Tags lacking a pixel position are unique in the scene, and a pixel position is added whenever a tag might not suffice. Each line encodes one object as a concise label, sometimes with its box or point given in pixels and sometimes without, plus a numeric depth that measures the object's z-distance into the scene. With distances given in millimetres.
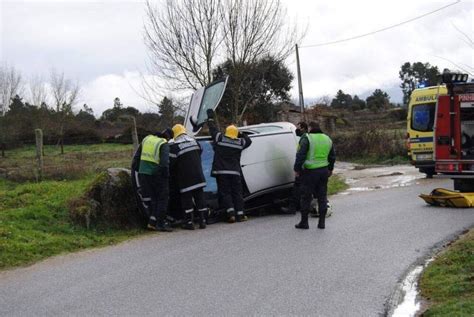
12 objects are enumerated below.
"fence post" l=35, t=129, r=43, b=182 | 13552
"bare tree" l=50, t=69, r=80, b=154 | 31747
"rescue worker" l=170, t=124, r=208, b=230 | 9945
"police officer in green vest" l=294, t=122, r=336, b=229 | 9695
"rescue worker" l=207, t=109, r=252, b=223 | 10453
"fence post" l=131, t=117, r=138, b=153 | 14234
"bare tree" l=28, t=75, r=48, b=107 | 38138
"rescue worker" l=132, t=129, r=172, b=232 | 9617
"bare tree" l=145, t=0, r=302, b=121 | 17281
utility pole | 29359
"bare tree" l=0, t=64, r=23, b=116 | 39125
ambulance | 17844
